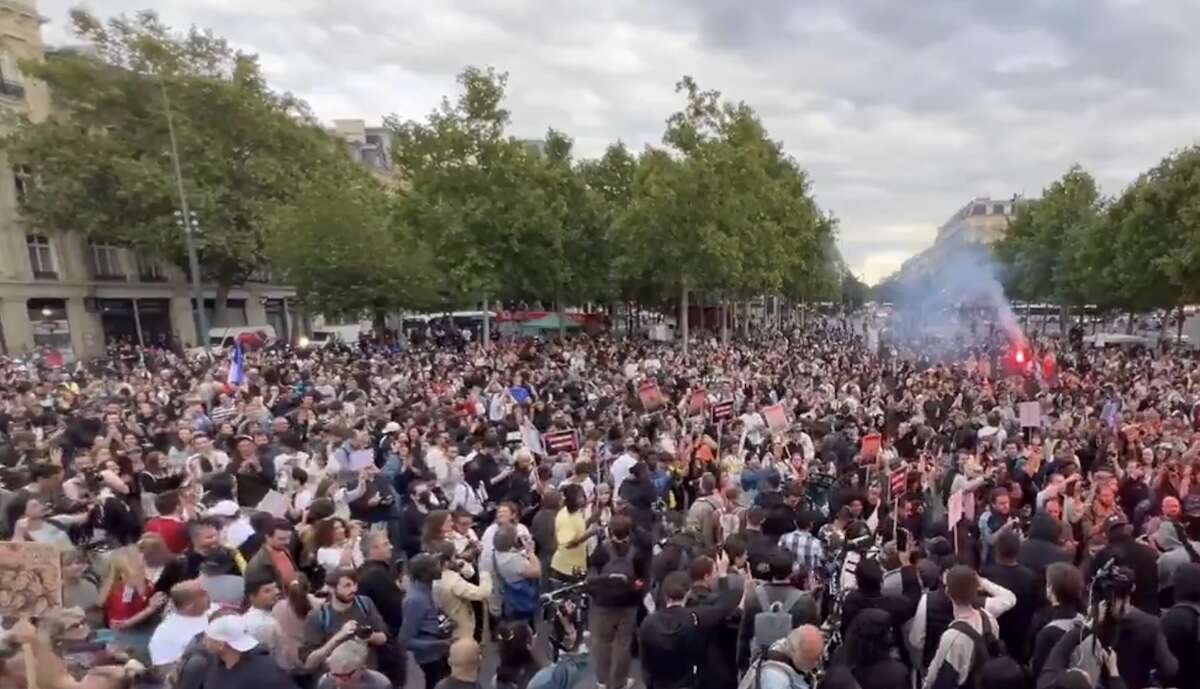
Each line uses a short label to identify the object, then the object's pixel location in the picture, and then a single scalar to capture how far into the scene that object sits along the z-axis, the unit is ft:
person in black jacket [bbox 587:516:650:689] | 20.47
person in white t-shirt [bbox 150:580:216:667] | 15.75
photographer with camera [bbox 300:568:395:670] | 16.53
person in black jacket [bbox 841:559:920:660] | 17.16
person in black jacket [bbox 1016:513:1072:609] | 20.03
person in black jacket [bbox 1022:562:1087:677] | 16.31
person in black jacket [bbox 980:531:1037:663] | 18.86
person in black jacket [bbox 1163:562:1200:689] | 16.70
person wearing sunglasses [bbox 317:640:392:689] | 14.52
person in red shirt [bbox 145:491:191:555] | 22.16
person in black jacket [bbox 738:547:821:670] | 17.02
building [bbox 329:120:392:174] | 209.03
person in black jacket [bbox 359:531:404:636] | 18.72
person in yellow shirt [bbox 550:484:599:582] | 24.36
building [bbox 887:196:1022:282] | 442.05
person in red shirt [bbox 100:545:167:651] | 18.08
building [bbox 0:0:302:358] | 119.96
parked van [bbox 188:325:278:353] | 120.41
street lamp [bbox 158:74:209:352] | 94.58
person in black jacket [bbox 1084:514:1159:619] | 19.07
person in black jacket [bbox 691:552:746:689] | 18.11
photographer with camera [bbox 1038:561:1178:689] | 14.98
